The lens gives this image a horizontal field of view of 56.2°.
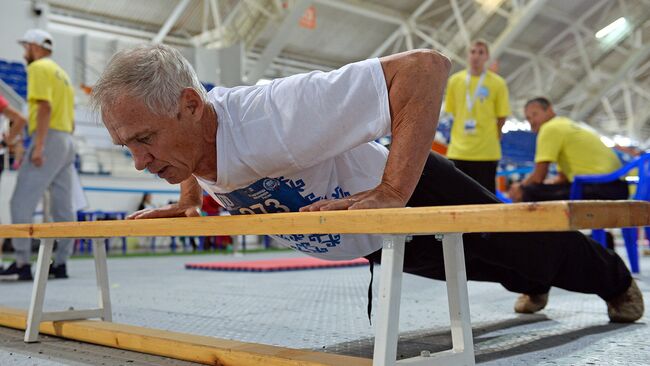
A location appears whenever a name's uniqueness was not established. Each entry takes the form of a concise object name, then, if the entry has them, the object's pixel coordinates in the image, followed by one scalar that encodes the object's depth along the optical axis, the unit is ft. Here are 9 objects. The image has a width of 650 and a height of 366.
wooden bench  2.47
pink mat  13.71
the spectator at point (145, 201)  28.29
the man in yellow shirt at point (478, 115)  11.48
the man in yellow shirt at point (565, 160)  11.59
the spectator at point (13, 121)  11.90
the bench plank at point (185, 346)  3.63
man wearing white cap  11.04
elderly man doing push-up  3.78
